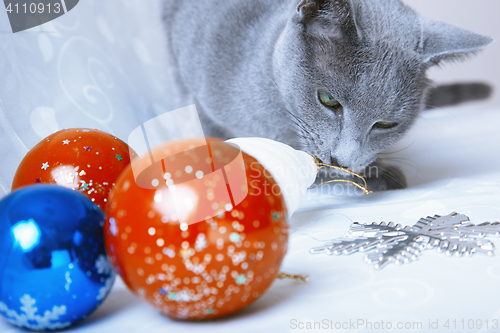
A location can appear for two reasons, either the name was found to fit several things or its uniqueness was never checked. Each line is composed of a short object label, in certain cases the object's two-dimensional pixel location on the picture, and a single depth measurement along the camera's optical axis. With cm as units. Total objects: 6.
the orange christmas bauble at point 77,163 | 35
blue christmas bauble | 28
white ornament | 37
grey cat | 44
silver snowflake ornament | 34
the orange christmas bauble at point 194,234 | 28
